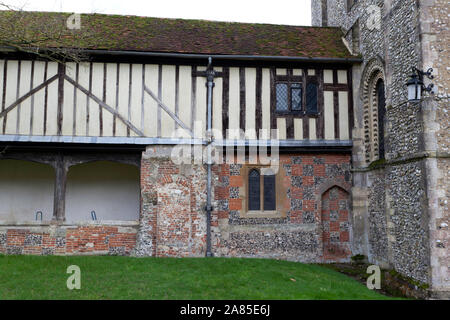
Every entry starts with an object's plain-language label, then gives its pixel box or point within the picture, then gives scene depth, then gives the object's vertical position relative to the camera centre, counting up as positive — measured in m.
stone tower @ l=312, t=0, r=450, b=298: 7.41 +1.35
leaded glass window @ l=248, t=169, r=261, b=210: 10.79 +0.33
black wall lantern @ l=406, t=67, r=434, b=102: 7.41 +2.26
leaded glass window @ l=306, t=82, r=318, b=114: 11.01 +3.02
